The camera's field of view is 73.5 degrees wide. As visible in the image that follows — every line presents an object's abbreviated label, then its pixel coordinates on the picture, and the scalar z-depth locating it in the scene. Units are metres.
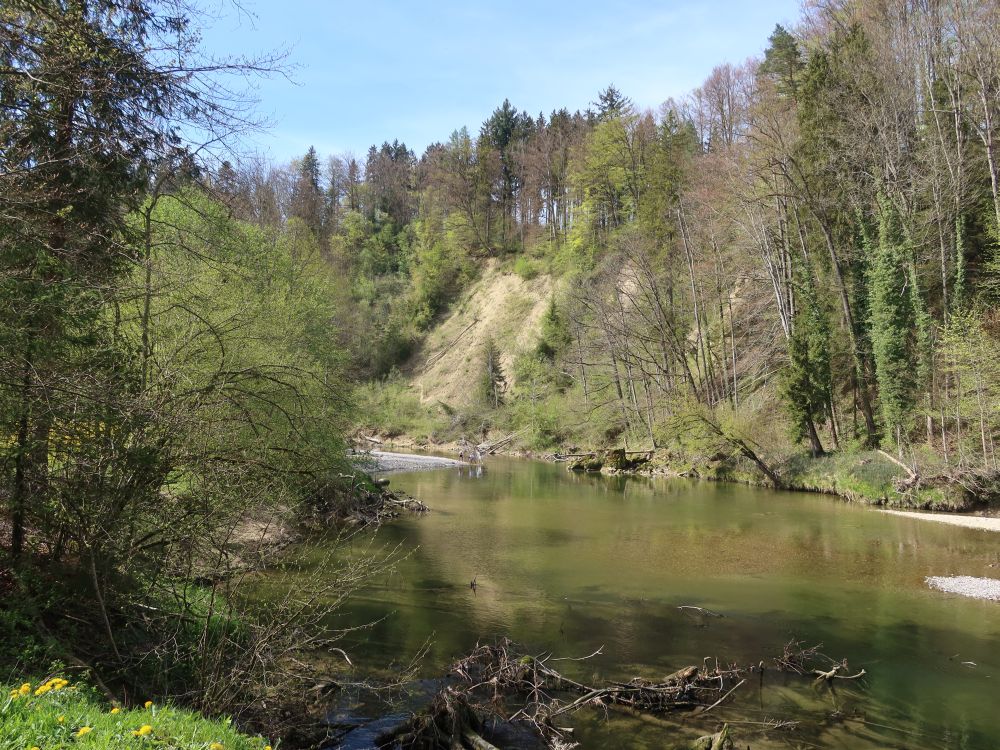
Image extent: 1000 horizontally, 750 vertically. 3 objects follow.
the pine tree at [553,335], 47.97
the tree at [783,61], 35.71
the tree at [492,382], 48.69
